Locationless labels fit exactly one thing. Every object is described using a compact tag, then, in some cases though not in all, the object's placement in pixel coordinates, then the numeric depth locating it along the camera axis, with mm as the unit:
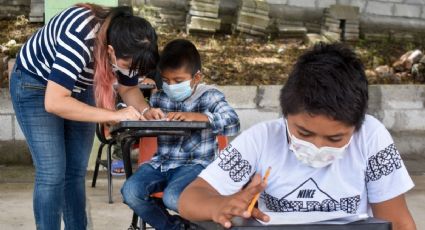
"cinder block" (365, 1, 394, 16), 7652
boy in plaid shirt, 3375
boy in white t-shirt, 2006
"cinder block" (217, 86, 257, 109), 6125
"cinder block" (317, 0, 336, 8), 7500
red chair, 3746
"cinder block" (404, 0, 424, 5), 7719
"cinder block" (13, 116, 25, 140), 5914
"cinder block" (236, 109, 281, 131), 6148
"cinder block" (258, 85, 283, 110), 6184
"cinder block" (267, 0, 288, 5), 7355
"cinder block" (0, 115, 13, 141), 5926
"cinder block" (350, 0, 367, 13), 7590
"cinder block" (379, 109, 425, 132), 6547
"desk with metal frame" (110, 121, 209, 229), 3080
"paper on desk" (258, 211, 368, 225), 1832
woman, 3092
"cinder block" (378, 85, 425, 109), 6520
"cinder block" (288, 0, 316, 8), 7441
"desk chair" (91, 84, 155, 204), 4852
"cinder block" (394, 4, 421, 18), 7719
